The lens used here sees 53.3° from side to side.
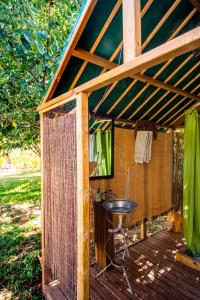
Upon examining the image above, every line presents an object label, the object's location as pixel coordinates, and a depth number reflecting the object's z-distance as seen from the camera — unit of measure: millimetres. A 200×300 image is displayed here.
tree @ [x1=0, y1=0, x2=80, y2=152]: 2074
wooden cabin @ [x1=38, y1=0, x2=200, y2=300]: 1768
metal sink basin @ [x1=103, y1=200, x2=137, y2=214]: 2816
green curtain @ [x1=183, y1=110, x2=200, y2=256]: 3258
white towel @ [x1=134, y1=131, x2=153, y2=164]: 3838
